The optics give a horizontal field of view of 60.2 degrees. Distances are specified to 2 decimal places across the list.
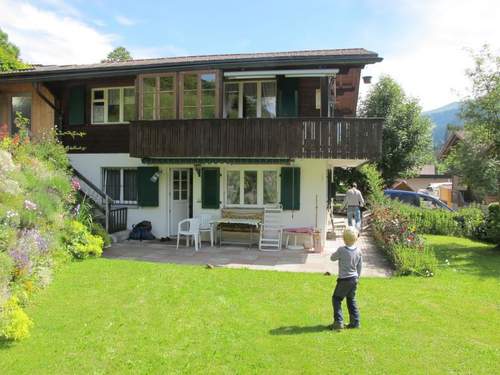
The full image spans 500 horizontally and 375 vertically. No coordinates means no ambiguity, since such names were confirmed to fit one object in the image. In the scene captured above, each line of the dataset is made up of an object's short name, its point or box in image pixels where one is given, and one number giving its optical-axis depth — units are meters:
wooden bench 13.65
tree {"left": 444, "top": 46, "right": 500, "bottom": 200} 13.84
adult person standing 15.50
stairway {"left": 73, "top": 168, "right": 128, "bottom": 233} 14.44
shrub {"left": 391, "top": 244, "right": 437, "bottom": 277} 9.98
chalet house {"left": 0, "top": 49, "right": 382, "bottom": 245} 12.90
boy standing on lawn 6.30
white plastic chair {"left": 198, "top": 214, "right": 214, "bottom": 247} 13.78
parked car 22.02
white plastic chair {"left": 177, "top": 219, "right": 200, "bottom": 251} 13.03
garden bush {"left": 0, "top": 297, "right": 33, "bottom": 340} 5.64
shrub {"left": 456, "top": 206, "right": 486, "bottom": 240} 17.47
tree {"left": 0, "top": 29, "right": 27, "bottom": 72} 23.25
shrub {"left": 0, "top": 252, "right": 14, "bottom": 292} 6.50
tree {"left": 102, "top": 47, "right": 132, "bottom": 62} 45.09
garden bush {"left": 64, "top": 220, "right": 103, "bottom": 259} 10.65
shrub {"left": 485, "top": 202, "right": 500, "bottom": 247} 14.77
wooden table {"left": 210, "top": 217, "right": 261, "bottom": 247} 13.32
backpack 14.83
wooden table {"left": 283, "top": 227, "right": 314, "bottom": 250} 13.38
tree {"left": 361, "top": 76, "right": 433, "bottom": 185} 29.27
